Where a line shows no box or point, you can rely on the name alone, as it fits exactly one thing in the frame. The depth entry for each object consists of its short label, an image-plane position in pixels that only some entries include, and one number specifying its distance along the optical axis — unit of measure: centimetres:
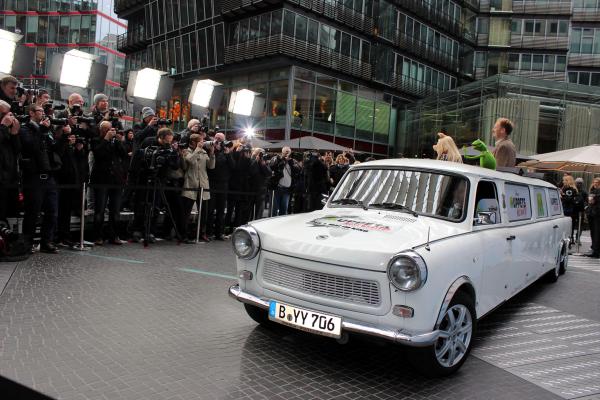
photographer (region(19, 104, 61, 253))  725
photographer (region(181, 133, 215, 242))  1002
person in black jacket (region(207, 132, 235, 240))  1070
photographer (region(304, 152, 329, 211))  1397
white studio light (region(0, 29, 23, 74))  1038
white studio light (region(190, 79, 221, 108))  1365
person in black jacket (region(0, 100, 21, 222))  692
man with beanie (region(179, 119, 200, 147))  1024
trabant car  372
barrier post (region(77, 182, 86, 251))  815
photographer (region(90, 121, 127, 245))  865
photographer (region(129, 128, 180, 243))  919
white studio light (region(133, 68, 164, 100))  1240
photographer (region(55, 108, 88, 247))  816
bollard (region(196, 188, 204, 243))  1008
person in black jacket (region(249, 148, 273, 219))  1188
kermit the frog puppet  665
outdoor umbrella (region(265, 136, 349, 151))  1644
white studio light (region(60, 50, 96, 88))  1120
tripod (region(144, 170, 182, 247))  920
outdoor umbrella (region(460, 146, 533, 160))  1930
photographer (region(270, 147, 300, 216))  1349
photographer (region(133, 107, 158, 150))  990
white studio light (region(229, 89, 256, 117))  1478
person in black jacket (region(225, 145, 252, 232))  1130
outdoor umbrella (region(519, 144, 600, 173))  1356
